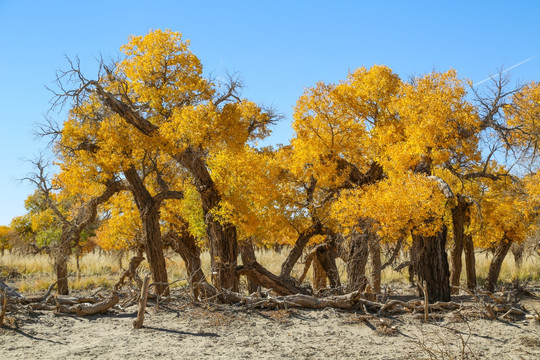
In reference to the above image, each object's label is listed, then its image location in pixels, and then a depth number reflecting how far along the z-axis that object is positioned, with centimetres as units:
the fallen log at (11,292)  1214
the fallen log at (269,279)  1712
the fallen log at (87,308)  1134
